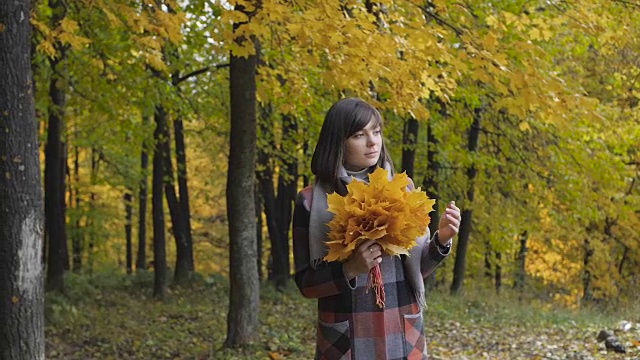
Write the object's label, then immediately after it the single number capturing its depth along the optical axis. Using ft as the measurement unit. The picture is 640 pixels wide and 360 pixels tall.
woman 9.12
